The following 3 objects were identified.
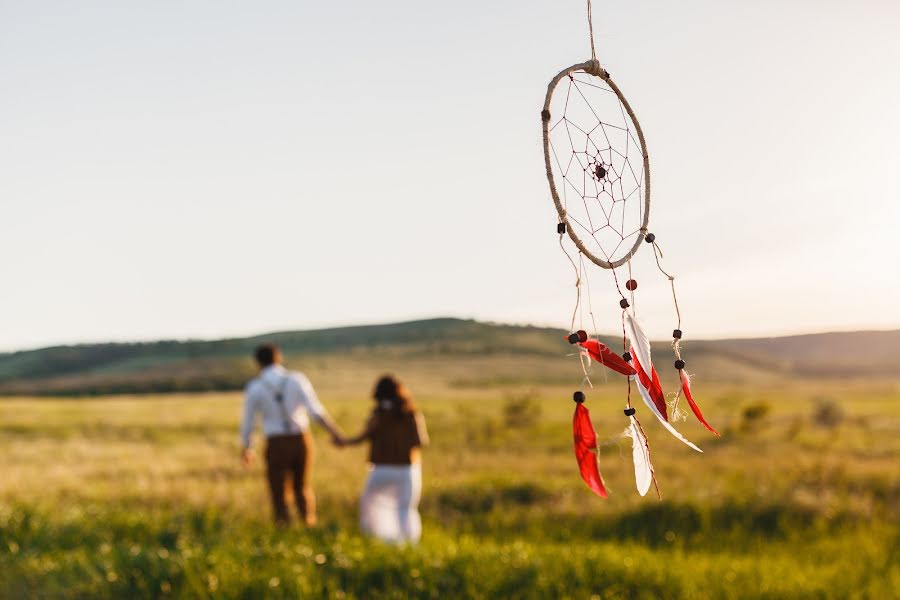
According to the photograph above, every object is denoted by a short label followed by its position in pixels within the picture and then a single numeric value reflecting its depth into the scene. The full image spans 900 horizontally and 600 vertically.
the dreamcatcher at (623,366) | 1.60
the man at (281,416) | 11.09
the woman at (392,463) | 11.02
